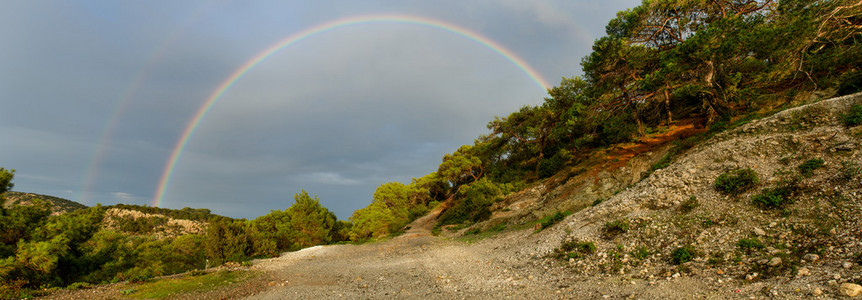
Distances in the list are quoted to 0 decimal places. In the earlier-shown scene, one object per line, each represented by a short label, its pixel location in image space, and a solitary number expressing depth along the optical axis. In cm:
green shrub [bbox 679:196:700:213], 1032
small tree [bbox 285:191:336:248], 2835
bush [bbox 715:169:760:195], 1002
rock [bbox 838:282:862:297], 456
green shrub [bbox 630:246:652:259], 867
